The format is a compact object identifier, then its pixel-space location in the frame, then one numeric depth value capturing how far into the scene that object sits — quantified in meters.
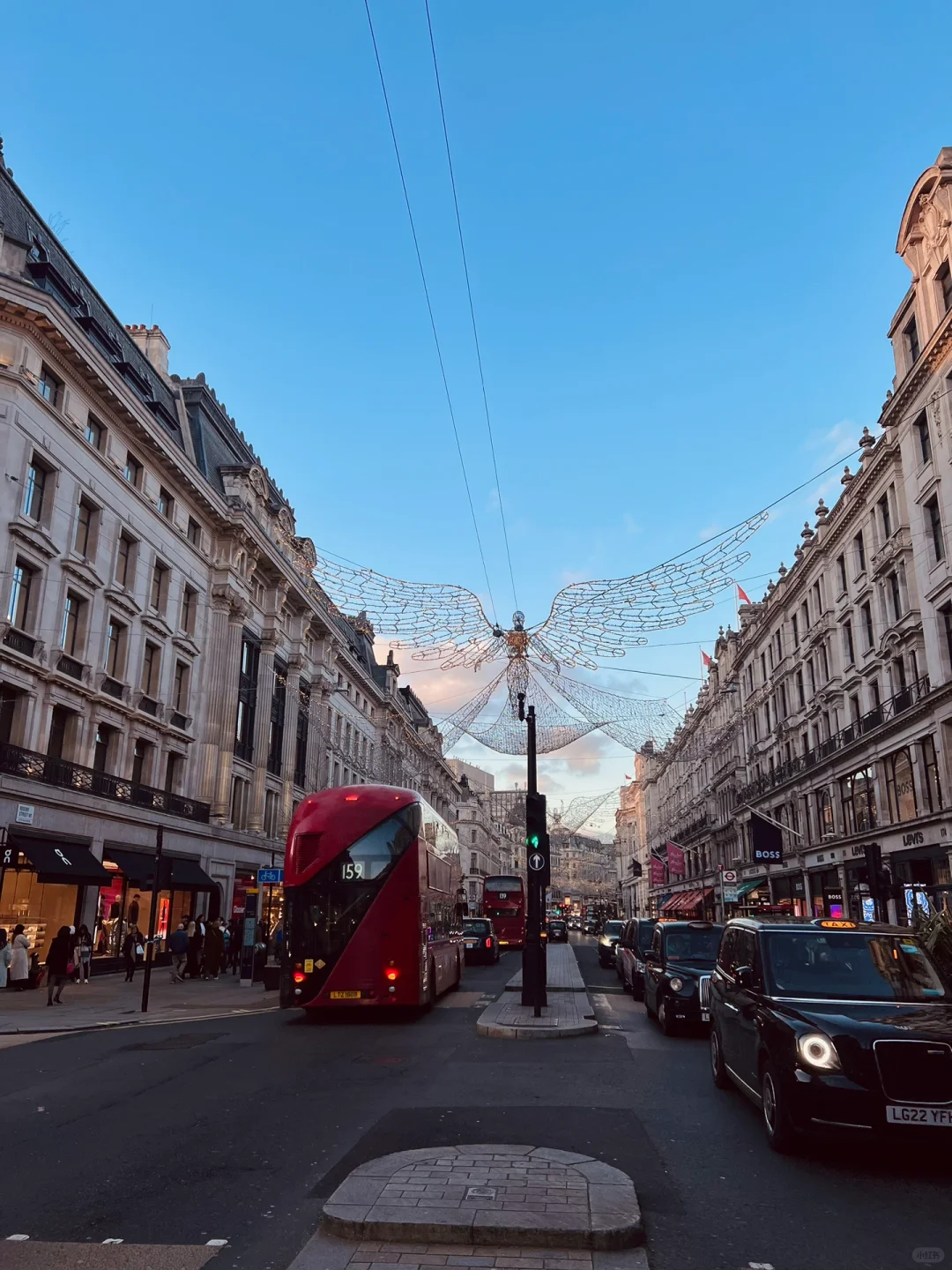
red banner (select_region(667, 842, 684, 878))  59.78
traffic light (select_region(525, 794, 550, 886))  17.36
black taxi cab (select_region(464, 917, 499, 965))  38.56
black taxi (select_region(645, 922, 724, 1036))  14.49
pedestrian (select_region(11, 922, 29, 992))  22.84
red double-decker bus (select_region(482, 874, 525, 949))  47.19
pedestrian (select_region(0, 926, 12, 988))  22.52
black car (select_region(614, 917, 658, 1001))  21.56
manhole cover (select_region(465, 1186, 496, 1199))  5.39
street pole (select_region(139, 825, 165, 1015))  18.64
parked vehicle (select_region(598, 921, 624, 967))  35.35
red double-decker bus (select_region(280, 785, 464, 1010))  16.38
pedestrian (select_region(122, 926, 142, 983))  27.14
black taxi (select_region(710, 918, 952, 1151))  6.39
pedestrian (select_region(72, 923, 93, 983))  25.56
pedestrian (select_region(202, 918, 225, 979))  28.28
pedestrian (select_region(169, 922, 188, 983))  26.73
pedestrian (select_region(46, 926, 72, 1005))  20.22
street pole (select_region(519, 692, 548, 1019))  16.48
